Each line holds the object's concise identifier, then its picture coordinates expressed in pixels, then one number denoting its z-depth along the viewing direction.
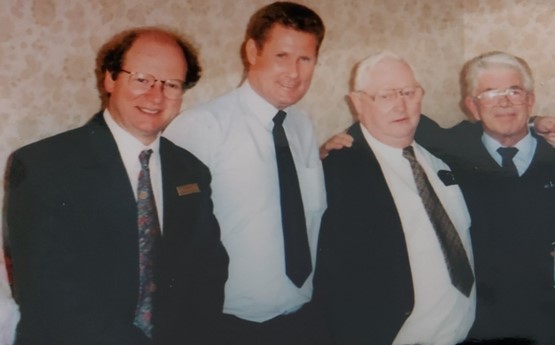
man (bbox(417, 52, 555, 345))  1.58
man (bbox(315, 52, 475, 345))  1.50
